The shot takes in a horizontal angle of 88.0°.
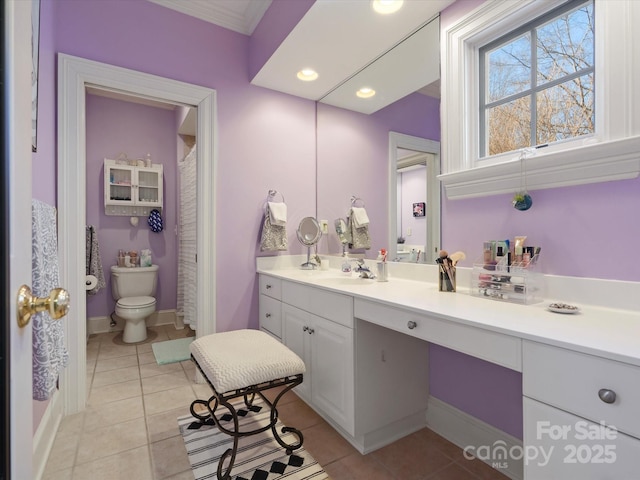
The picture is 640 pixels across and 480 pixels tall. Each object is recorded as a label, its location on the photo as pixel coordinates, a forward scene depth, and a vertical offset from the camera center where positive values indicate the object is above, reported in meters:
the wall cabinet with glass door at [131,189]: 3.58 +0.60
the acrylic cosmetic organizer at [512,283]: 1.28 -0.17
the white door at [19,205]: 0.50 +0.06
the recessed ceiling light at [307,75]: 2.41 +1.24
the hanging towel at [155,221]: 3.83 +0.24
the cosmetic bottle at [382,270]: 1.96 -0.17
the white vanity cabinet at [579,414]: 0.74 -0.43
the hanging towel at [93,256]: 3.31 -0.14
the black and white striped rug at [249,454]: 1.47 -1.03
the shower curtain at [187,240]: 3.24 +0.02
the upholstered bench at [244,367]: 1.41 -0.56
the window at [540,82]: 1.29 +0.69
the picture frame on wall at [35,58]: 1.36 +0.79
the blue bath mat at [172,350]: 2.81 -0.99
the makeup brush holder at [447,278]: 1.56 -0.18
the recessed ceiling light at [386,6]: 1.70 +1.23
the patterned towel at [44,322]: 0.89 -0.22
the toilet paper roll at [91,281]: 2.84 -0.34
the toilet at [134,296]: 3.19 -0.57
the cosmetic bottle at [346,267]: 2.33 -0.18
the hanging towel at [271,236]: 2.57 +0.04
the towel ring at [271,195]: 2.68 +0.38
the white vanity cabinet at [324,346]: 1.63 -0.58
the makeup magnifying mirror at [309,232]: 2.76 +0.08
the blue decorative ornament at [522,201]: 1.35 +0.16
